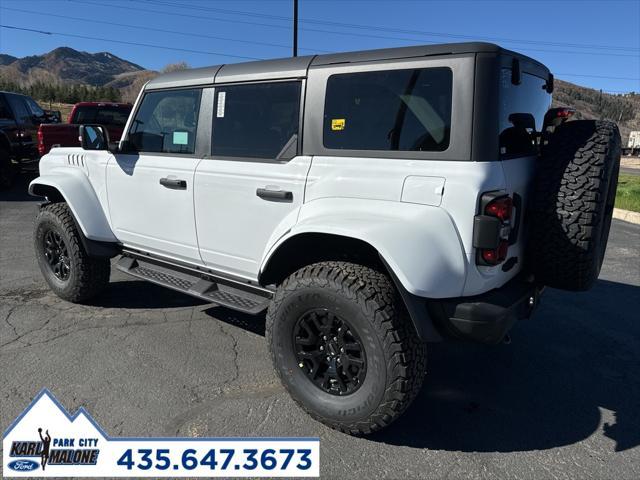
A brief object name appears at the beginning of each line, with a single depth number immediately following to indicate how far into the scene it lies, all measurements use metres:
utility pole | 19.66
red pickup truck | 10.90
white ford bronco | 2.24
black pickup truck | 10.10
